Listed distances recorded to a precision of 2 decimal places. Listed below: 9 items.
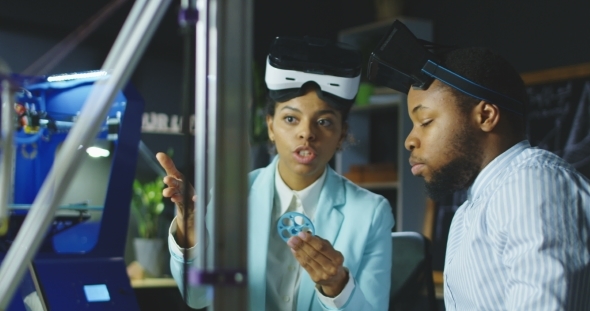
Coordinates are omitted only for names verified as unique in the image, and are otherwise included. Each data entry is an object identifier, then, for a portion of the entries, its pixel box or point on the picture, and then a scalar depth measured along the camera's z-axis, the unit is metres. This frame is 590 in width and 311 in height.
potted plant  4.00
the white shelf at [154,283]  3.79
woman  1.87
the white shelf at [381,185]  4.66
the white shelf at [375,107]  4.74
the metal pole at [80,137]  0.97
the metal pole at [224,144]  0.90
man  1.24
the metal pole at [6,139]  1.11
